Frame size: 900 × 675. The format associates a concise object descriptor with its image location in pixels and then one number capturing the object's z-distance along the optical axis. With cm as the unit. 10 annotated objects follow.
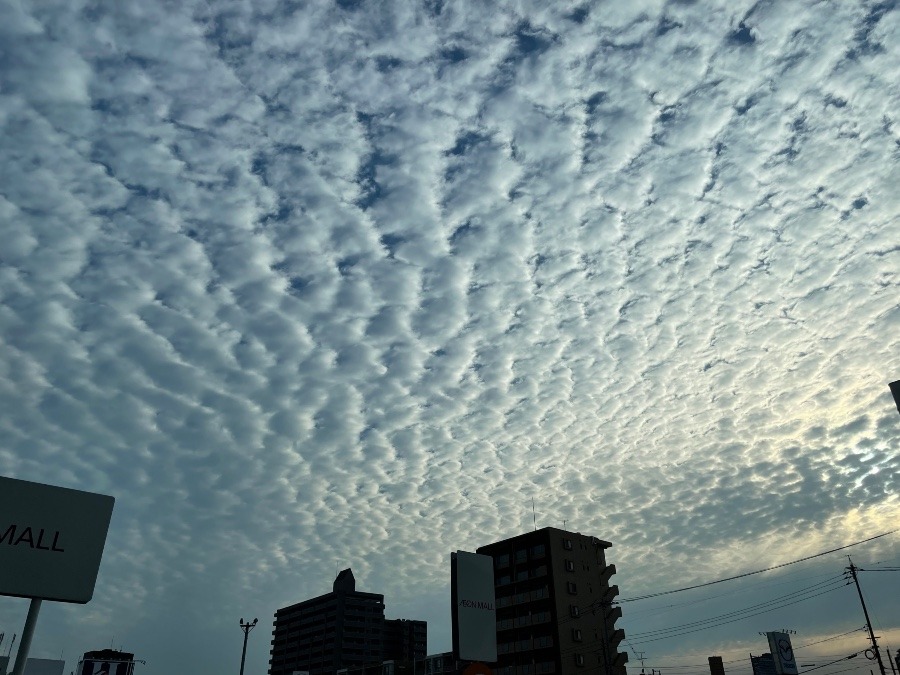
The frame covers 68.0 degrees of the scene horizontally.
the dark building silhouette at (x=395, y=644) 19388
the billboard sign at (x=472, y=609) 1021
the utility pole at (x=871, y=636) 6481
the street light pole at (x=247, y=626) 6444
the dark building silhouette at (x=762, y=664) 18112
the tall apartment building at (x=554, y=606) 7744
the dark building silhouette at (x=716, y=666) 9550
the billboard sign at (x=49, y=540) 589
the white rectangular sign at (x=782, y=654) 10012
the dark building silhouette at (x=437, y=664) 9800
